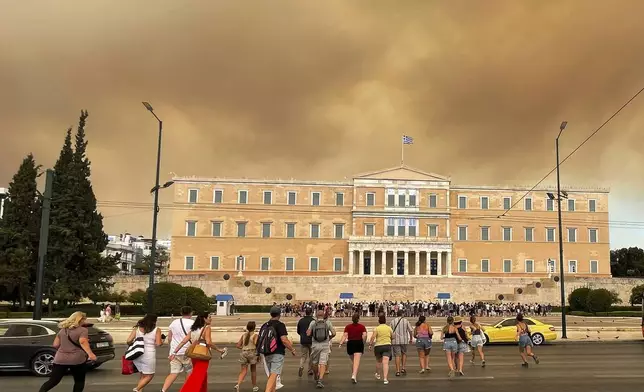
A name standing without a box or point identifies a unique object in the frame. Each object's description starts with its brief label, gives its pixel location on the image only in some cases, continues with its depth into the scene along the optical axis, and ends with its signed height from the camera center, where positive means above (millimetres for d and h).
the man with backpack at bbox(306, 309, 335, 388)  11992 -1374
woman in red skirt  8477 -1281
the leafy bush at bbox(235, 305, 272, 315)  55469 -3077
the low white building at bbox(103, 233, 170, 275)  131375 +6812
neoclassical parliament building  75312 +6523
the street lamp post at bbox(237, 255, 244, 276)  71438 +1709
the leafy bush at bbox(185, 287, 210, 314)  40094 -1651
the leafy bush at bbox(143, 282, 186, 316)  40438 -1595
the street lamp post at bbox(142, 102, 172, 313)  24920 +2780
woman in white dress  9758 -1173
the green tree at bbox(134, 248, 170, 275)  112612 +2846
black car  13539 -1689
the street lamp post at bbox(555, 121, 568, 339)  26094 -139
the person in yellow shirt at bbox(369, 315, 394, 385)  12891 -1375
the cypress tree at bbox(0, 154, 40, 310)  42969 +2967
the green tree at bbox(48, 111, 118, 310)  42719 +3134
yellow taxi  23641 -2082
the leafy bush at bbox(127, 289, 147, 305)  54150 -2099
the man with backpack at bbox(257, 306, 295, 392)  9922 -1139
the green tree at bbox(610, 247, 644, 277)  96000 +3665
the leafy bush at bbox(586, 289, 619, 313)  49844 -1514
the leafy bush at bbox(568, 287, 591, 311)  51031 -1440
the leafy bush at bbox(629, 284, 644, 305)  56719 -1121
